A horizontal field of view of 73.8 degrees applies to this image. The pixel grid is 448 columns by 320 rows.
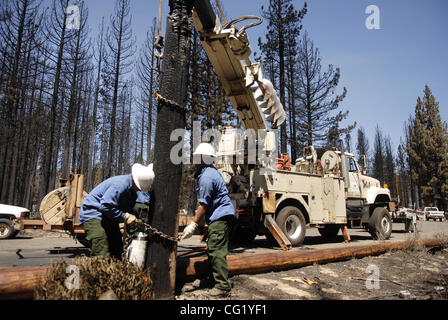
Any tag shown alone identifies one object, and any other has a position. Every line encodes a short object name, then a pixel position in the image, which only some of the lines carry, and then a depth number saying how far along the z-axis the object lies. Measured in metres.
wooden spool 7.15
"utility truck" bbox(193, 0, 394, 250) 6.87
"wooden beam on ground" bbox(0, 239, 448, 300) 2.93
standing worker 3.86
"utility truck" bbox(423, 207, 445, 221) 32.34
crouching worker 3.90
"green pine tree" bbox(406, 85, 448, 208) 35.94
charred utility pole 3.52
